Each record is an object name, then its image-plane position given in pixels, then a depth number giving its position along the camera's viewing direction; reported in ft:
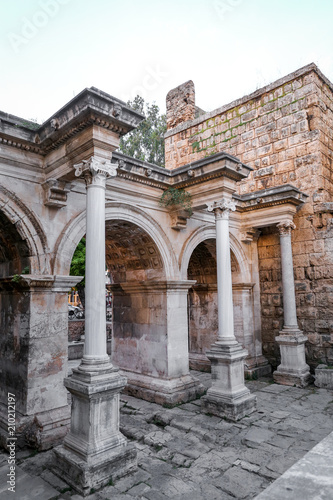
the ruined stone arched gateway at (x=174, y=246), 16.34
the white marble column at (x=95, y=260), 14.34
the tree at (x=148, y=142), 65.83
